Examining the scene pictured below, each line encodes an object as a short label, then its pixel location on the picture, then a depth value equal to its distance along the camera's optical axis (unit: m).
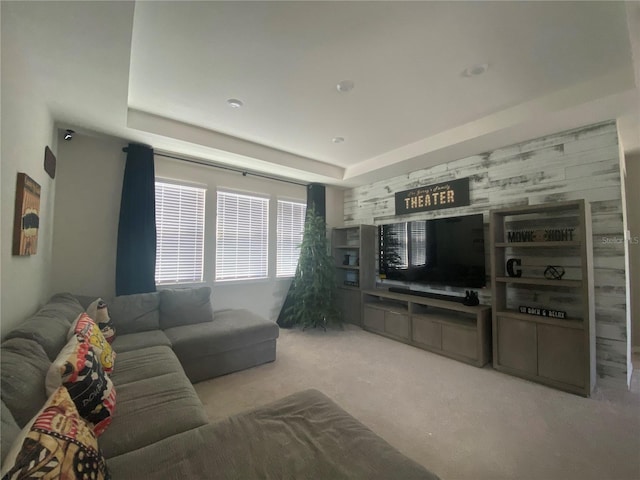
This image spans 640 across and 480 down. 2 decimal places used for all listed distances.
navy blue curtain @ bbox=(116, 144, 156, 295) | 3.05
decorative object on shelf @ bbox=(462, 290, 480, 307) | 3.10
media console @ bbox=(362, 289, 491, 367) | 2.90
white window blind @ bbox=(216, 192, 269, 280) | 3.96
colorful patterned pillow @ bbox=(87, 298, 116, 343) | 2.32
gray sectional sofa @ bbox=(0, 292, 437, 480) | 0.97
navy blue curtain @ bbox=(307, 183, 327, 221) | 4.73
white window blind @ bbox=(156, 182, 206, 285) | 3.46
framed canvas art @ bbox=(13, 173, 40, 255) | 1.69
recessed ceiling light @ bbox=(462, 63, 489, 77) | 2.02
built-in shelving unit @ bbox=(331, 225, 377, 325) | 4.38
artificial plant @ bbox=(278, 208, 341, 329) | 4.10
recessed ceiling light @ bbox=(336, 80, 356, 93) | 2.23
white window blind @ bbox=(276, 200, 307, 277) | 4.56
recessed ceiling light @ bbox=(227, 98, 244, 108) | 2.48
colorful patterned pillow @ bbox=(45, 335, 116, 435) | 1.20
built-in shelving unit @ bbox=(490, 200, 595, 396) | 2.31
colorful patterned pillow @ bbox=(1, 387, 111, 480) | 0.71
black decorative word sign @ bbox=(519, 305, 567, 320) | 2.44
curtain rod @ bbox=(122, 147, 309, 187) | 3.46
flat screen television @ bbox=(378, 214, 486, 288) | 3.21
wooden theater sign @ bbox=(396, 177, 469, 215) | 3.53
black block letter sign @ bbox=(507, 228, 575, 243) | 2.62
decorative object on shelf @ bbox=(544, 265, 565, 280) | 2.62
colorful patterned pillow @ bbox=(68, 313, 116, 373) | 1.66
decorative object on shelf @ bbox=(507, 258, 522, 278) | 2.85
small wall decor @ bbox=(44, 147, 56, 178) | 2.28
